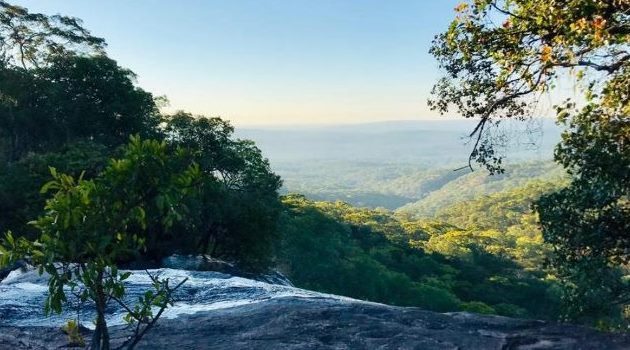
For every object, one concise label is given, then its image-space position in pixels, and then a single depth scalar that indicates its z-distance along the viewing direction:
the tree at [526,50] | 11.08
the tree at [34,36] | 45.81
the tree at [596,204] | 12.98
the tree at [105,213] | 6.41
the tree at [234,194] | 35.56
